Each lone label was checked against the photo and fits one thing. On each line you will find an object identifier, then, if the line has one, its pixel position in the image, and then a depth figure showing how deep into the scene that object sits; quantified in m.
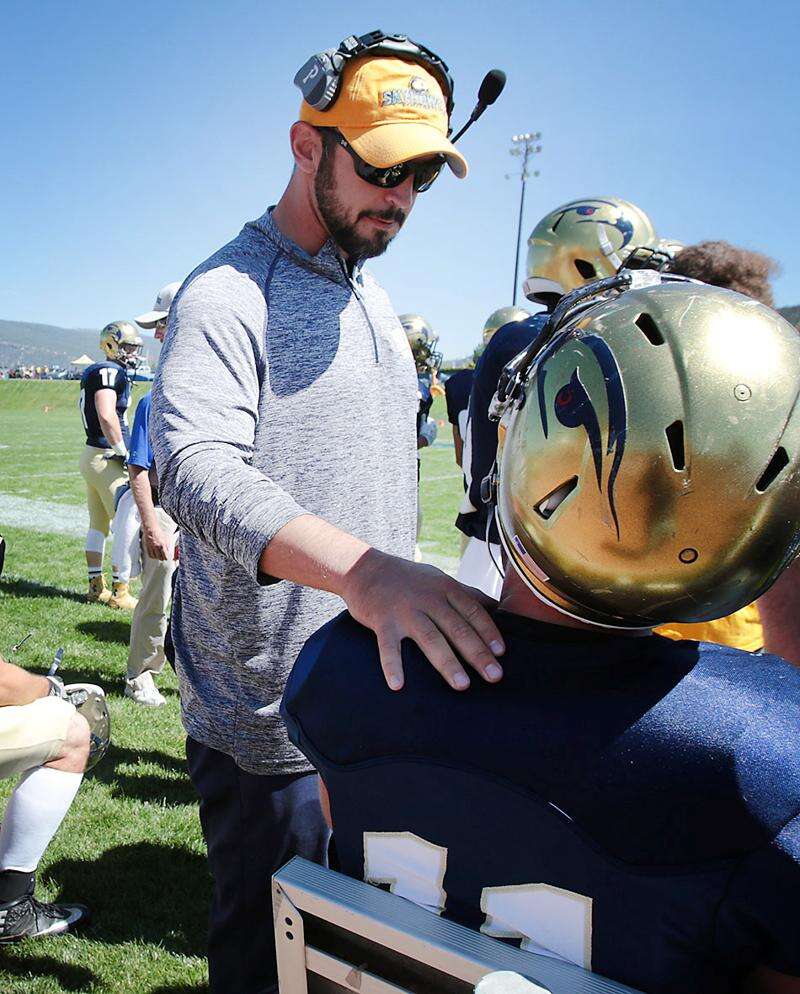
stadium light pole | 40.62
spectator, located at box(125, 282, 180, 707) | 4.89
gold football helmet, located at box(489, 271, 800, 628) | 0.98
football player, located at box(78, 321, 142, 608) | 7.62
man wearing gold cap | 1.81
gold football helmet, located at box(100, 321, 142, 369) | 8.81
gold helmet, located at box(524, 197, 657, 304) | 3.61
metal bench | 0.93
